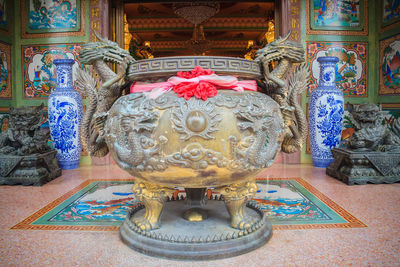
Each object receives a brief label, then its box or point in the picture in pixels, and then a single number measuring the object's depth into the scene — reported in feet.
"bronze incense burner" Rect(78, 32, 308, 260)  5.21
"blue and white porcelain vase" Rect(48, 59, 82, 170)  13.93
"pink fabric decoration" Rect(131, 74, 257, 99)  5.43
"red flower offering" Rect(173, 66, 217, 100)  5.29
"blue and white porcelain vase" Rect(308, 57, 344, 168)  14.06
